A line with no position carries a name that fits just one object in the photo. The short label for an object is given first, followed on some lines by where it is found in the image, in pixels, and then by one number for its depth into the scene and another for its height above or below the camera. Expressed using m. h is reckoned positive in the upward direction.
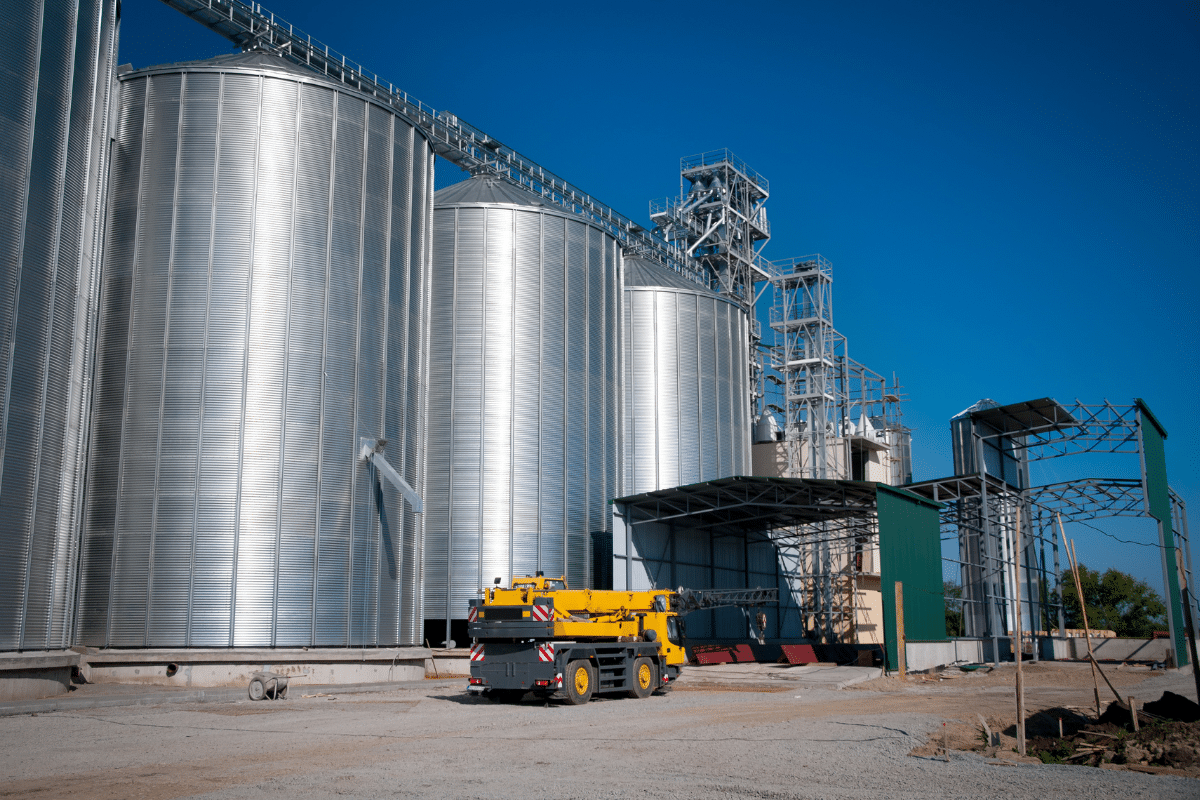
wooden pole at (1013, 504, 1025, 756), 14.19 -1.75
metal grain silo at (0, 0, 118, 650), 23.31 +7.05
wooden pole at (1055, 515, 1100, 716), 14.73 +0.34
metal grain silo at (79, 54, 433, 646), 28.12 +6.21
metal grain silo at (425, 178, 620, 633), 37.72 +7.35
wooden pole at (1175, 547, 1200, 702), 15.60 -0.69
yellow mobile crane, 23.12 -1.30
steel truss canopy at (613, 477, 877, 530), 40.62 +3.64
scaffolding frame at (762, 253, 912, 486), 60.69 +12.74
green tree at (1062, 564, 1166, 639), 93.88 -1.96
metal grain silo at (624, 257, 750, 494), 48.00 +9.83
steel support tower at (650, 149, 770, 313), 61.03 +21.94
